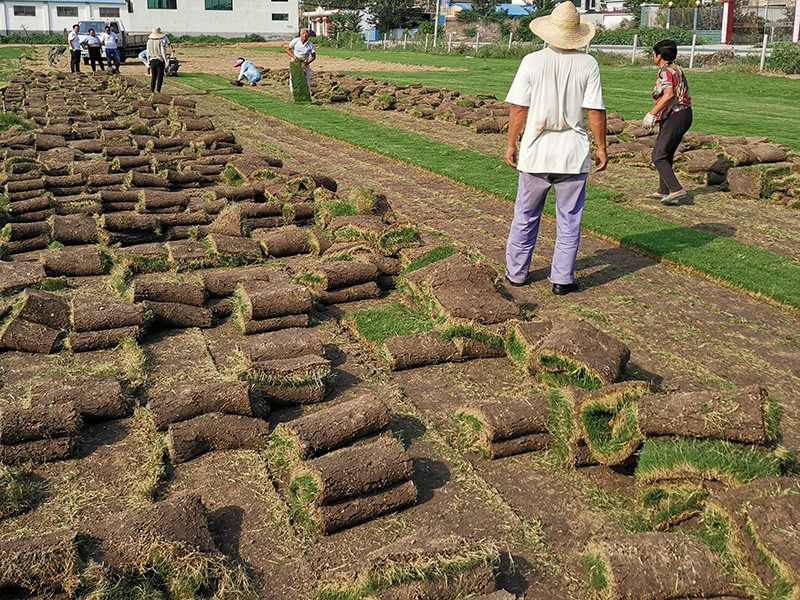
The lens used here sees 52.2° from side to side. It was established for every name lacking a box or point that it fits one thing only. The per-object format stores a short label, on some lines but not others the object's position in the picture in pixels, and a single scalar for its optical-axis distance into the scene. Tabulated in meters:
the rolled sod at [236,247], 7.93
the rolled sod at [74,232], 8.52
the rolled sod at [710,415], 3.94
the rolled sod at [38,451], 4.34
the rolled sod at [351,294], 6.90
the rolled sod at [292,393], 4.97
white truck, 40.33
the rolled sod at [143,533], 3.38
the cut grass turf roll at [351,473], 3.86
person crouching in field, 29.25
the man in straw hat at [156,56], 23.44
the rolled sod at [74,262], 7.43
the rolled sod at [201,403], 4.61
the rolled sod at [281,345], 5.37
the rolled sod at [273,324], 6.13
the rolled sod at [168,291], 6.34
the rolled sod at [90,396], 4.69
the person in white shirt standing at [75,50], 34.09
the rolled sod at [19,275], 6.89
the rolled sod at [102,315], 5.87
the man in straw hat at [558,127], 6.74
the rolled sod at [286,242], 8.15
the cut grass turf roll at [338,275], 6.92
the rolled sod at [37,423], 4.38
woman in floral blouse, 10.18
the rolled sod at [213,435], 4.43
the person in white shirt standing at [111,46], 34.09
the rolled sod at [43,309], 5.86
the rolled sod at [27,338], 5.76
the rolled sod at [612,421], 4.20
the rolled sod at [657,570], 3.27
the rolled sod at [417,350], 5.62
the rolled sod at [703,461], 3.79
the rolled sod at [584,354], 4.89
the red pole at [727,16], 53.12
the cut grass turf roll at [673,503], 3.81
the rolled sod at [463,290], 5.98
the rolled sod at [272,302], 6.12
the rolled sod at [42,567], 3.27
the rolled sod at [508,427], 4.50
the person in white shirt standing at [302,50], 21.77
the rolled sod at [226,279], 6.81
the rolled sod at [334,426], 4.21
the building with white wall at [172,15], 73.75
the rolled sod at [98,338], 5.79
